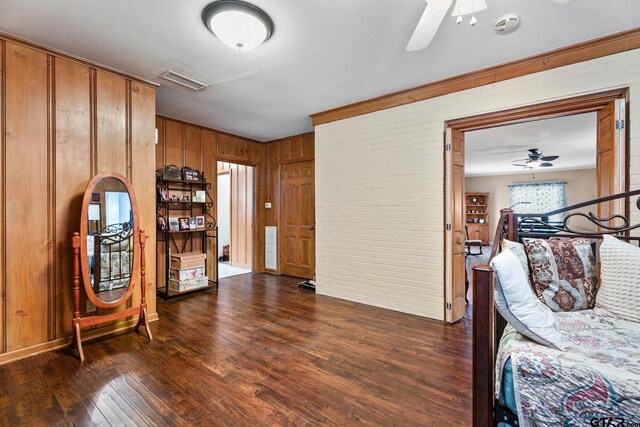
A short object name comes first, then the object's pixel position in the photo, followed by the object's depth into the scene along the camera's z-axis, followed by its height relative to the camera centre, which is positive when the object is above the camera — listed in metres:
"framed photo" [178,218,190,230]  4.44 -0.17
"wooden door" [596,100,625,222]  2.40 +0.47
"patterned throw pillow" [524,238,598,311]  1.85 -0.42
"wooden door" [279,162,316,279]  5.38 -0.15
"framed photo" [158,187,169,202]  4.27 +0.27
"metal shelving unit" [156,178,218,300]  4.29 -0.33
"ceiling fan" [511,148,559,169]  6.39 +1.28
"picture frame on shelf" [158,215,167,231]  4.26 -0.17
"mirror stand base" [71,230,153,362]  2.50 -0.96
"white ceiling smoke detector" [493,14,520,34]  2.16 +1.46
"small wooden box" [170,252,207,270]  4.27 -0.73
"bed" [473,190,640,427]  1.02 -0.63
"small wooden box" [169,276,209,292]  4.24 -1.08
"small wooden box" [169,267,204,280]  4.25 -0.92
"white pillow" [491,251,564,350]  1.29 -0.44
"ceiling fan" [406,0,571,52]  1.59 +1.20
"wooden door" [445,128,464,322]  3.26 -0.15
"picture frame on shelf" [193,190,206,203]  4.71 +0.26
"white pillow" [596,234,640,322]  1.67 -0.42
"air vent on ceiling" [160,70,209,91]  3.02 +1.46
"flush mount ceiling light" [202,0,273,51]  2.00 +1.38
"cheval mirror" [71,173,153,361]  2.59 -0.38
